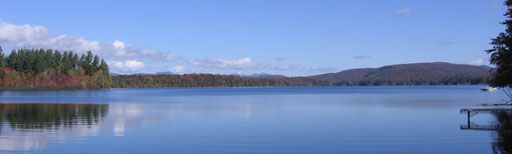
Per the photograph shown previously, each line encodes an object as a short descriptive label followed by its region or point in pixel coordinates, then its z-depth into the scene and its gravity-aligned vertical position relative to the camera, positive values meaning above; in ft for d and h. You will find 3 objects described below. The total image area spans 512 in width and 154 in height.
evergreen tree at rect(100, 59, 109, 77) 542.57 +25.32
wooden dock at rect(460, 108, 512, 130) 87.04 -8.07
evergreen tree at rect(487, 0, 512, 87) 89.86 +6.04
